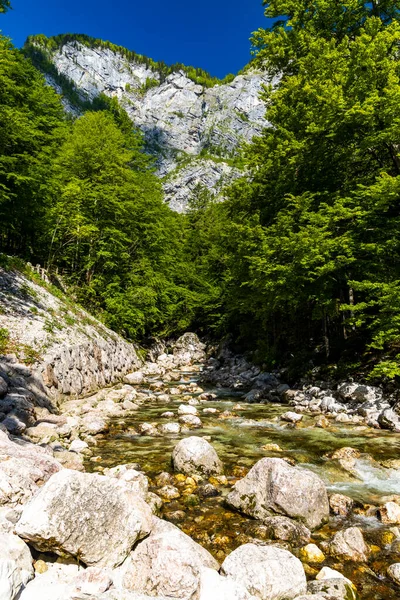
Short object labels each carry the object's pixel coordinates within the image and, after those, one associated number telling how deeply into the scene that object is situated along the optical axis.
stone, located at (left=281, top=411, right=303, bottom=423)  12.44
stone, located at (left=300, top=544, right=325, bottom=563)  5.04
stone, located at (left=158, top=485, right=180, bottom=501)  6.88
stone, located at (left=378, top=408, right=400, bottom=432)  11.07
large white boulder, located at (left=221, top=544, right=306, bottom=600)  4.10
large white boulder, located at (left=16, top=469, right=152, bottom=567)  4.25
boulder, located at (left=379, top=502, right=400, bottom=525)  5.92
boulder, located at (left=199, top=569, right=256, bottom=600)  3.79
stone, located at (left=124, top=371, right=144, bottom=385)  20.72
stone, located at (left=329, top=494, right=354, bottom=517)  6.34
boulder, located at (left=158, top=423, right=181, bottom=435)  11.24
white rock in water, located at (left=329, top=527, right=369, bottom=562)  5.05
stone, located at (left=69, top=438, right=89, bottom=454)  9.09
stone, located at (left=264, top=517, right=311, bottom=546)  5.47
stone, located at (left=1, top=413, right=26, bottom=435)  8.88
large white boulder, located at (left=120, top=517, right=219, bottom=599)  4.00
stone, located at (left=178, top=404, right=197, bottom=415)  13.65
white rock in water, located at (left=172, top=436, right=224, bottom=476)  7.86
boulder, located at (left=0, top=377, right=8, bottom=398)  10.01
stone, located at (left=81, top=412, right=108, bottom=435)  10.70
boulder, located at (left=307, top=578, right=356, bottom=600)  4.10
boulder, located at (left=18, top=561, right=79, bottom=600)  3.62
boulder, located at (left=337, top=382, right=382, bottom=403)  13.02
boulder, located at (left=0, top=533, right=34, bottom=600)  3.42
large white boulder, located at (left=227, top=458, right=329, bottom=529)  5.96
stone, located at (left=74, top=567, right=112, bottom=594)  3.76
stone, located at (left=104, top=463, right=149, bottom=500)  6.55
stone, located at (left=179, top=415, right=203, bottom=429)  12.12
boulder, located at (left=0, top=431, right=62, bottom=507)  4.93
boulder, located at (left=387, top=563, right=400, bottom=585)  4.62
